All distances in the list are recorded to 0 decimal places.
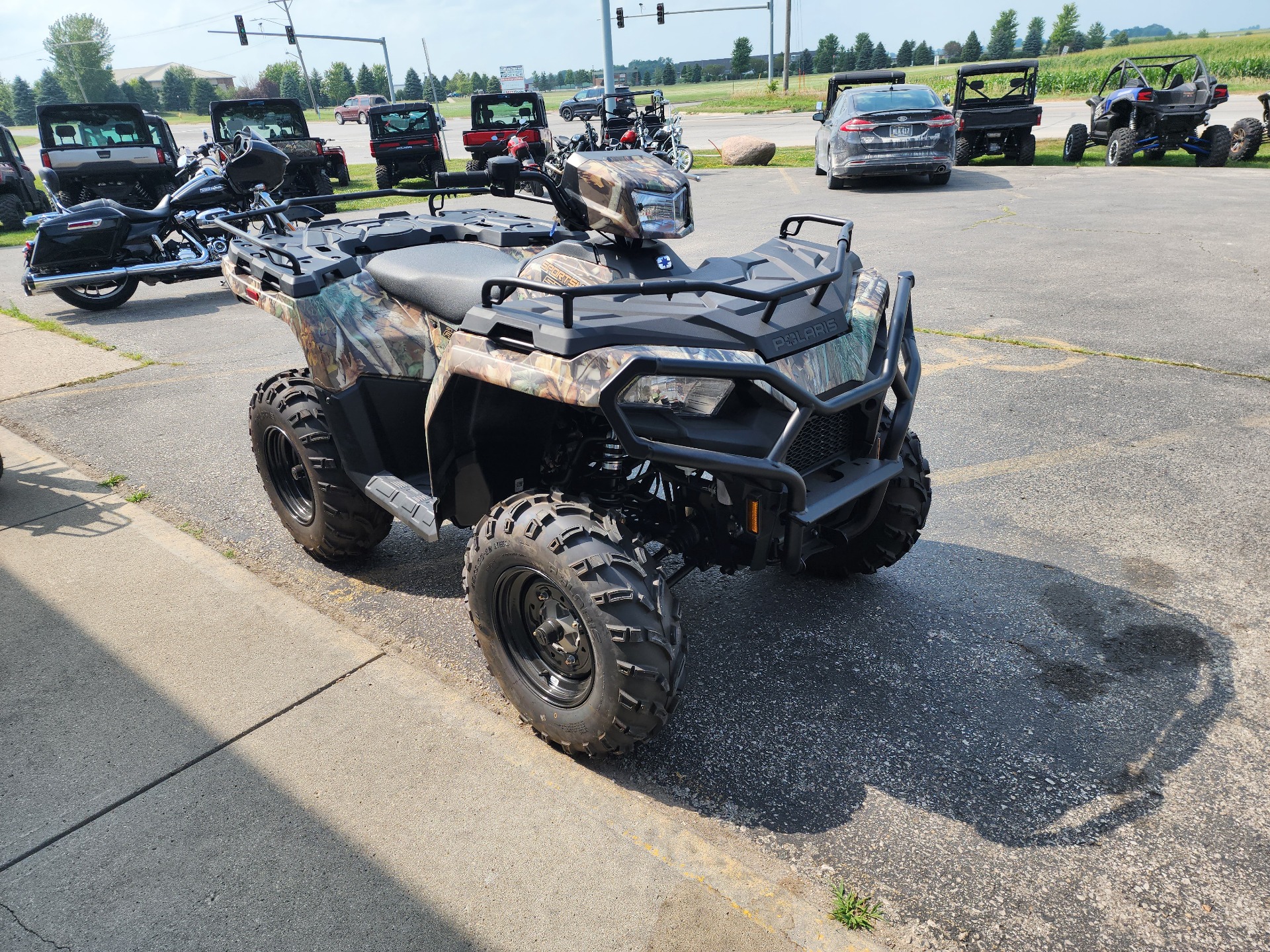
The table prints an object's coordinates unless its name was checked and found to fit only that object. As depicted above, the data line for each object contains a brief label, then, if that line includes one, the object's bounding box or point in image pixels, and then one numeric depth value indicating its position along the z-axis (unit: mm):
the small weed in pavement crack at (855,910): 2113
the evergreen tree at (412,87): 108875
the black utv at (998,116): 16391
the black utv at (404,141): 18609
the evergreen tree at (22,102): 107000
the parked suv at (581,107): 44625
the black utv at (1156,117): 15023
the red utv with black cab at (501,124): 19797
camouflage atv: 2354
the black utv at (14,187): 15398
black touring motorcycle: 8977
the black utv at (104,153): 13852
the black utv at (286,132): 16359
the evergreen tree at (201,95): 99688
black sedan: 13977
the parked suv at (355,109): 61375
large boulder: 20062
